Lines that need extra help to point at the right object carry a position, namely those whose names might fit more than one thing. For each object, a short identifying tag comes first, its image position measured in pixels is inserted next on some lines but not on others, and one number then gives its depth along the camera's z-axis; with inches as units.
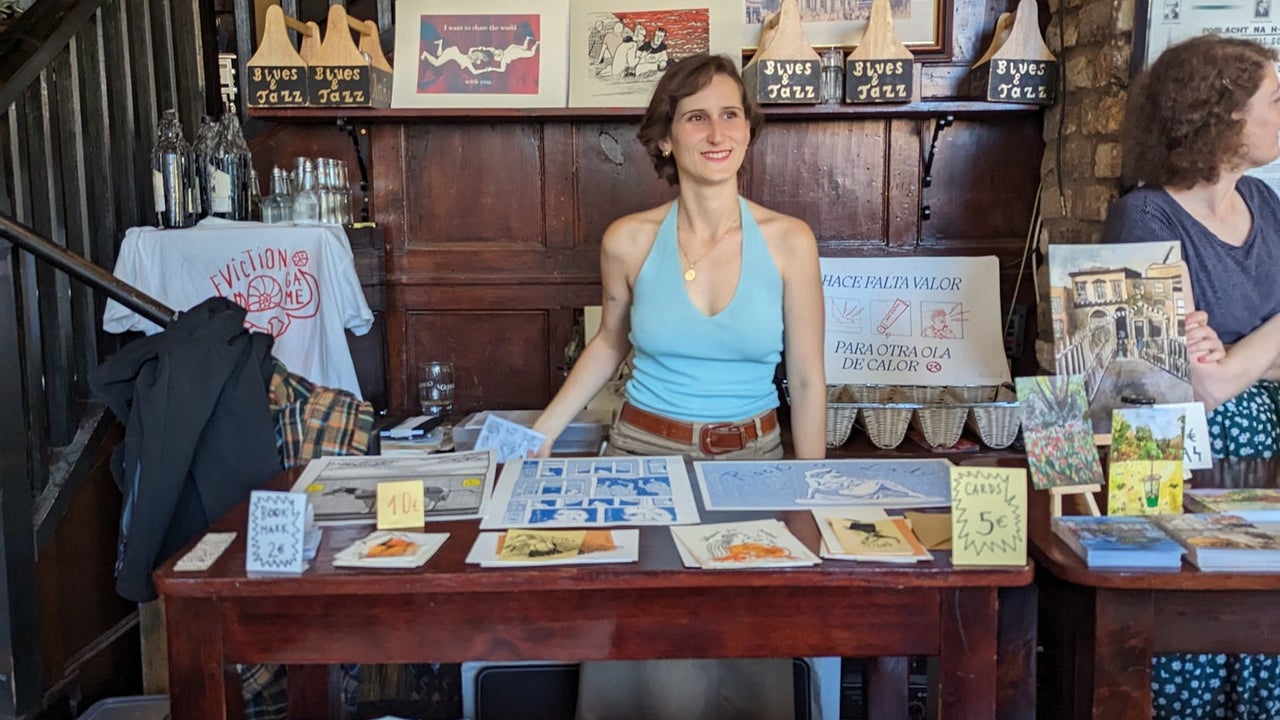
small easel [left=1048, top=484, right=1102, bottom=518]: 51.2
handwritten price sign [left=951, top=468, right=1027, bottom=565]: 45.7
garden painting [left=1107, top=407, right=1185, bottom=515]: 52.4
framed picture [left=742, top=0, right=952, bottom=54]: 112.7
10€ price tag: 52.9
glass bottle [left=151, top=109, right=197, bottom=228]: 105.3
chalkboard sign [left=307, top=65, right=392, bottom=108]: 107.2
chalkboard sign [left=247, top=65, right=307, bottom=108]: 107.0
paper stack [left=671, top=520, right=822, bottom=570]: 46.6
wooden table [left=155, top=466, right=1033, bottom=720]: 46.5
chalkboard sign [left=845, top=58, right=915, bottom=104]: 105.5
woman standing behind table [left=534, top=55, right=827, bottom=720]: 77.2
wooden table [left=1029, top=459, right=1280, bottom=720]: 46.1
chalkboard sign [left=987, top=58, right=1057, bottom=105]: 106.0
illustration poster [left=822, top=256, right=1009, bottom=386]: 108.7
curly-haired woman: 63.8
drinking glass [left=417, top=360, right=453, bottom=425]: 112.3
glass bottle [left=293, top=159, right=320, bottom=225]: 109.5
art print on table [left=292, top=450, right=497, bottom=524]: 55.2
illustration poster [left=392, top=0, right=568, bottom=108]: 113.9
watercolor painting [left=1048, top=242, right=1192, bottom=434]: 53.9
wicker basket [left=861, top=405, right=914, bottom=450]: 99.5
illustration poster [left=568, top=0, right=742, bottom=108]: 112.8
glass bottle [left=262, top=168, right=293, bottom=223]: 109.7
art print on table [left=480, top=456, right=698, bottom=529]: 53.6
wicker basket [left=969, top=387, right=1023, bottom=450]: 99.3
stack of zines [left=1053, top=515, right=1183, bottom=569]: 46.7
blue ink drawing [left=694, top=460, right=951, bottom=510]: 56.3
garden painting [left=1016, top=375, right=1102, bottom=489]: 51.1
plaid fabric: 80.3
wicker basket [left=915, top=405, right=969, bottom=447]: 98.8
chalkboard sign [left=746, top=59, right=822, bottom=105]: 105.1
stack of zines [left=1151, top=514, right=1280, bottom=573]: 46.3
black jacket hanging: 72.7
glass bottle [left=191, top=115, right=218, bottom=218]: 107.6
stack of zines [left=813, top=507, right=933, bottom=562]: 47.3
